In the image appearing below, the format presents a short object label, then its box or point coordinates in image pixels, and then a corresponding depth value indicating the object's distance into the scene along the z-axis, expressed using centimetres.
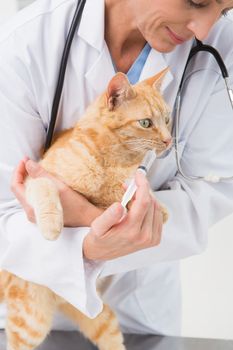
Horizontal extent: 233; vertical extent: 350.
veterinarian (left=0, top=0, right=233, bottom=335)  97
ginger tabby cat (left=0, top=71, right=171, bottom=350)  93
